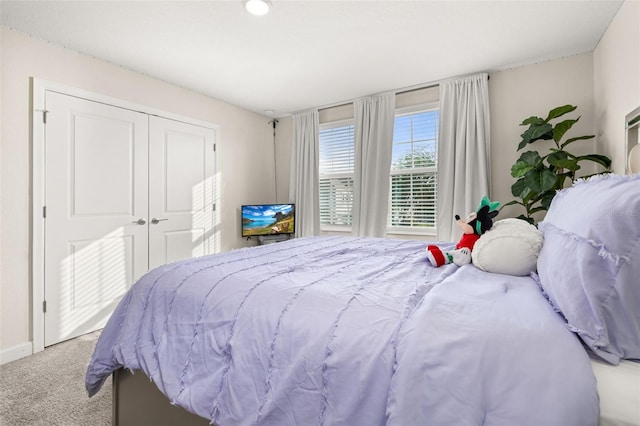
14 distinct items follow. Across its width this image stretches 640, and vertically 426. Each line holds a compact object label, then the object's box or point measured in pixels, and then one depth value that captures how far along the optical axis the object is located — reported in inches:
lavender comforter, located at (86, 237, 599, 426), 27.2
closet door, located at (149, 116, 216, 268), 133.3
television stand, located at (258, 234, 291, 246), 169.9
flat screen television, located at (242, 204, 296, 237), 166.4
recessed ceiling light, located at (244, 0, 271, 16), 84.1
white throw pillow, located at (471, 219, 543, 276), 49.7
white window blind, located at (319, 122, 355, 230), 171.3
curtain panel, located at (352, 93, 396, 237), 152.2
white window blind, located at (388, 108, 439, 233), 146.7
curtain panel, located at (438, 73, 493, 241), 128.3
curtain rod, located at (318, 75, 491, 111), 139.9
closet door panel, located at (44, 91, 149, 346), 103.7
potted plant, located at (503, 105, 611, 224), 99.1
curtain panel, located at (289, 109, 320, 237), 176.1
